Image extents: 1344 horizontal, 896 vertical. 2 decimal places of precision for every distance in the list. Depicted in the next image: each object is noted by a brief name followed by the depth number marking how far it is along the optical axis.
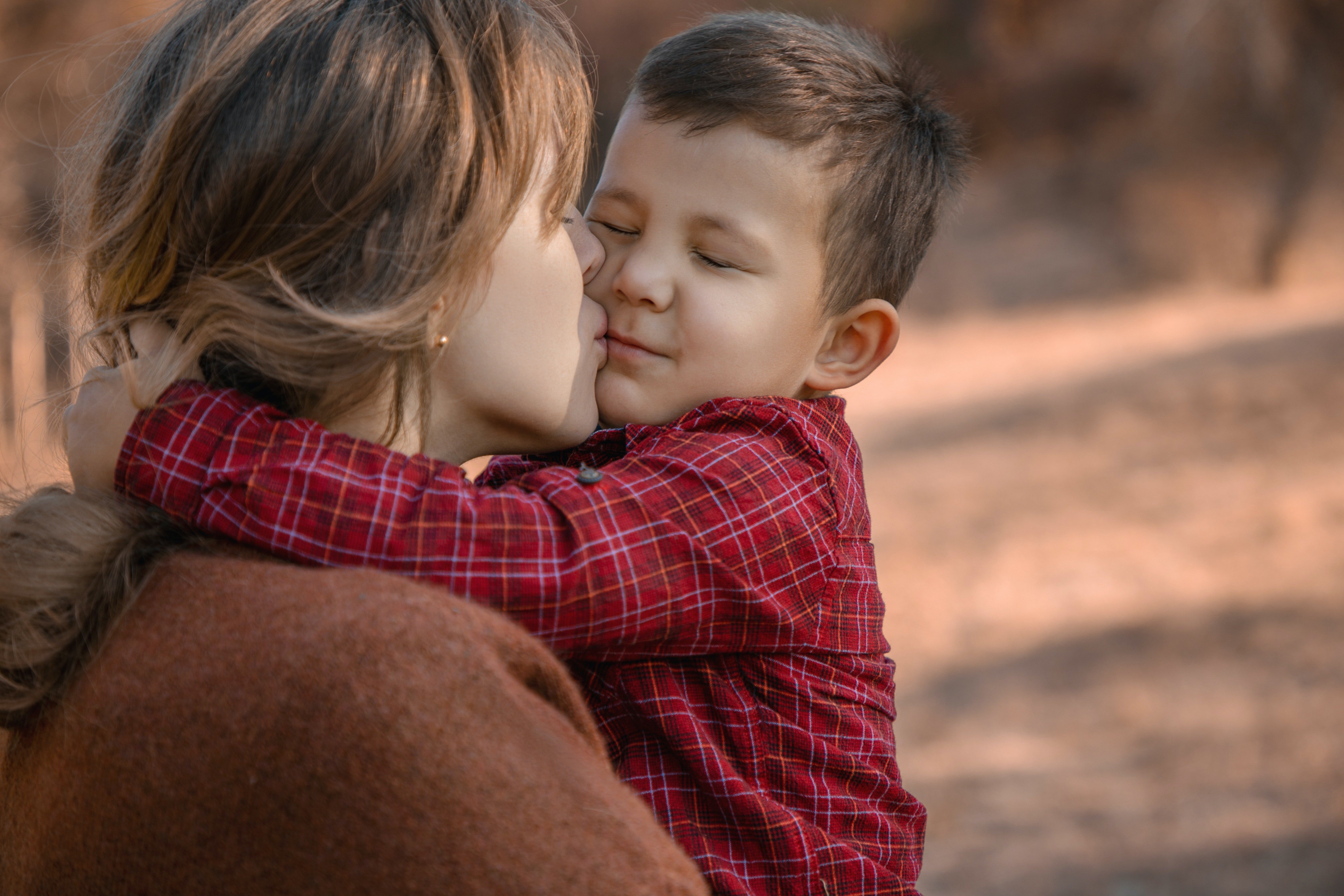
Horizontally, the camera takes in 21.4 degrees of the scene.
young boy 1.46
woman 1.37
